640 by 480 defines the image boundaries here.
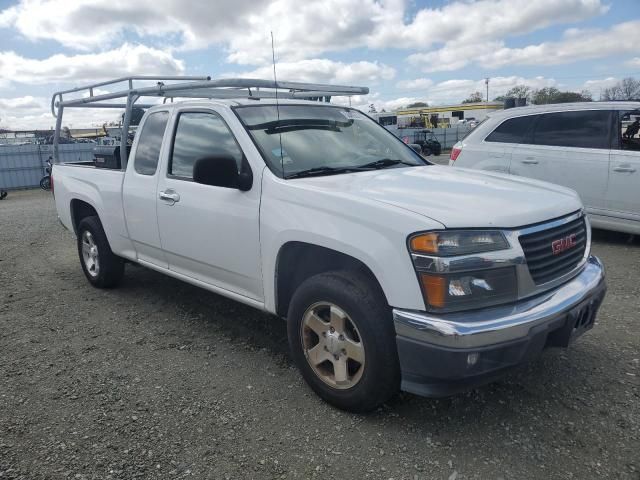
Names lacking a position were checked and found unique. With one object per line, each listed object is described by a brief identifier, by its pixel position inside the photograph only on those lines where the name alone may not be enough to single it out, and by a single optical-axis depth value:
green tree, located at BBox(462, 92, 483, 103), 86.25
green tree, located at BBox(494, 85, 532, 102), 72.56
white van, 6.16
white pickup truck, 2.42
